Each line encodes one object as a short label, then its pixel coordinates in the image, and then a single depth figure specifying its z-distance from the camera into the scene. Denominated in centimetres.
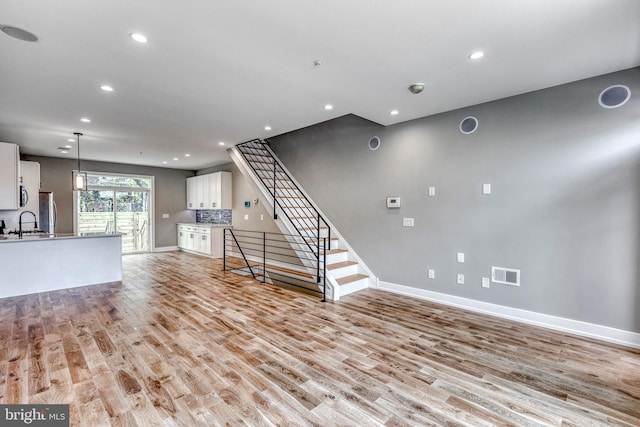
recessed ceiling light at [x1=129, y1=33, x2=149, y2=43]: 228
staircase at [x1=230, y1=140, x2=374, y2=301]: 480
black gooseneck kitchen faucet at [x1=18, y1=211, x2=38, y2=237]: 618
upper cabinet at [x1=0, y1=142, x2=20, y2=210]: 480
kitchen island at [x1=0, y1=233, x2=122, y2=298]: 458
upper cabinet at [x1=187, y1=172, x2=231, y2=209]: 827
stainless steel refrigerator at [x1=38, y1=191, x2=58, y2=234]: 652
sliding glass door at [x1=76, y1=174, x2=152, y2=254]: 799
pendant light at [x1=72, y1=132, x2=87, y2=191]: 482
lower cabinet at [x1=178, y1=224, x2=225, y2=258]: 795
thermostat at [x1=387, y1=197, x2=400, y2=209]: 462
